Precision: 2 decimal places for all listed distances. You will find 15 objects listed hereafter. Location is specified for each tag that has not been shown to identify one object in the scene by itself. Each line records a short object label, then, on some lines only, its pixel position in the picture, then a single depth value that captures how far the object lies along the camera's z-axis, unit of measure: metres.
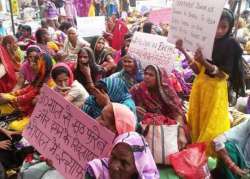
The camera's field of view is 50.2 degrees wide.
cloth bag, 1.87
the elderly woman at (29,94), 2.94
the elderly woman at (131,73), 3.01
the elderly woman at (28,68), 3.24
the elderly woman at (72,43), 4.26
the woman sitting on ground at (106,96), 2.21
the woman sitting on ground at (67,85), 2.60
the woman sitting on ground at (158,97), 2.42
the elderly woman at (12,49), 4.08
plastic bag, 1.72
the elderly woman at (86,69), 3.11
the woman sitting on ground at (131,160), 1.42
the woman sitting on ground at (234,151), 1.77
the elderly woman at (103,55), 3.61
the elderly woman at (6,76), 3.41
